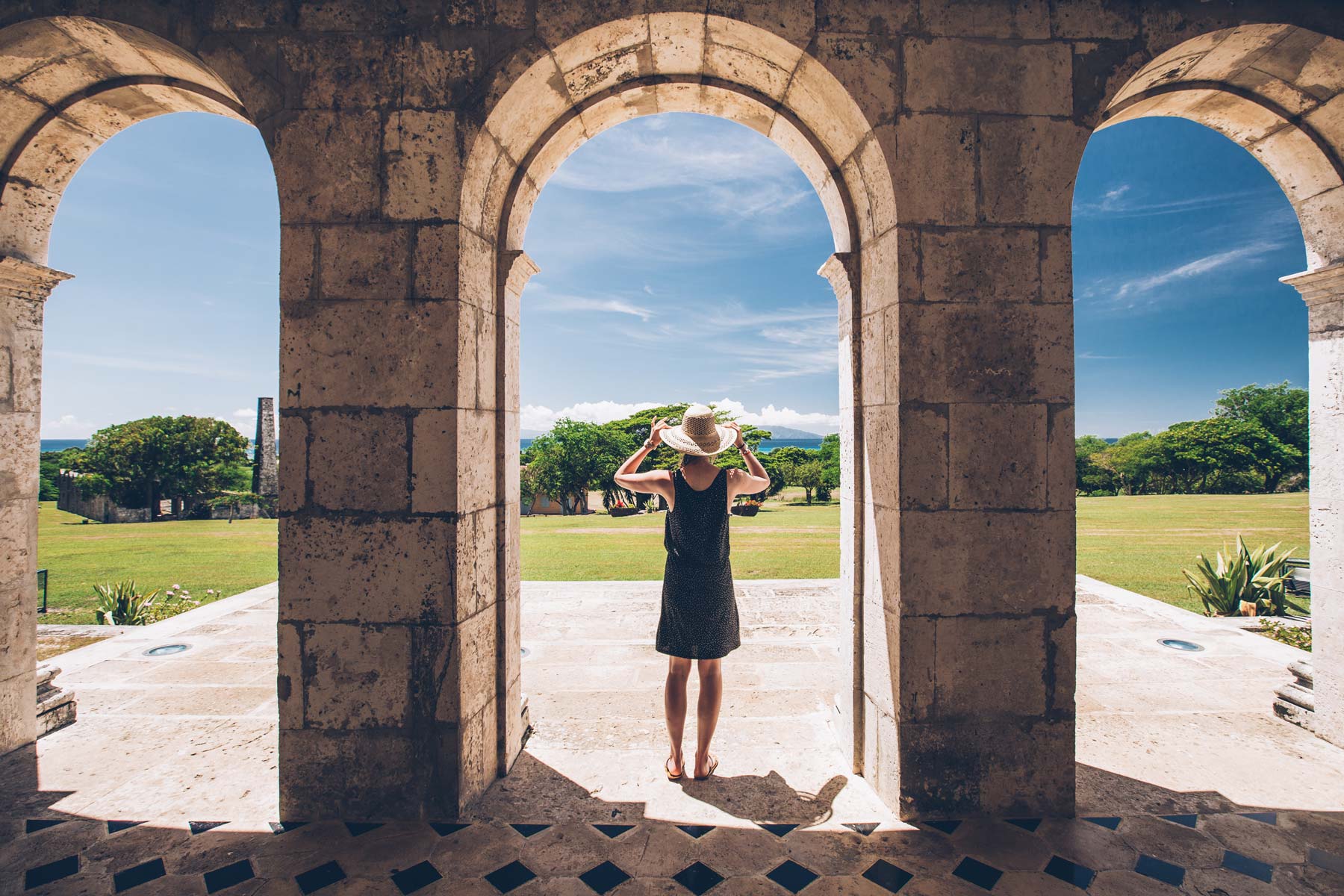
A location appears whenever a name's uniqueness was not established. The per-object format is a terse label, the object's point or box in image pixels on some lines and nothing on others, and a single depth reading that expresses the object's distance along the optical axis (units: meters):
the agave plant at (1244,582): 6.06
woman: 2.89
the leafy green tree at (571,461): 37.72
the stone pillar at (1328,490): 3.36
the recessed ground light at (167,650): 4.85
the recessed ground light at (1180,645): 4.80
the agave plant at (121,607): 6.21
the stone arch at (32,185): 3.07
